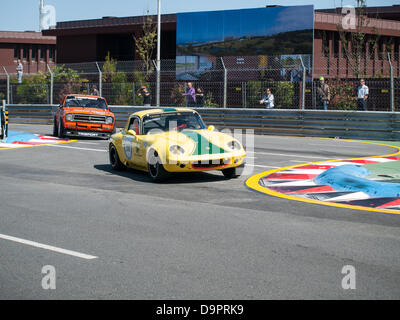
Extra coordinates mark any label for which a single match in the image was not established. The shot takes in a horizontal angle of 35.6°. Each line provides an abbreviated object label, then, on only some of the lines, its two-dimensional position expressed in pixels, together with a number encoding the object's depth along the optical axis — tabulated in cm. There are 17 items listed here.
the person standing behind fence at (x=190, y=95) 2561
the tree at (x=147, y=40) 4231
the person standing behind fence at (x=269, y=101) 2375
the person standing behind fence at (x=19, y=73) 3938
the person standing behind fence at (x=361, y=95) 2183
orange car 2030
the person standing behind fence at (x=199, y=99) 2562
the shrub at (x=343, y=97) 2527
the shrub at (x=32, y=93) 3384
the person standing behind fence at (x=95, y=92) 2762
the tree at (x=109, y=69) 3412
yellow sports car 1048
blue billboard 3572
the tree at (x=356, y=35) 3360
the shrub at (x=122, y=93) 2941
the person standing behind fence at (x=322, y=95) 2266
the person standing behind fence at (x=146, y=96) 2724
